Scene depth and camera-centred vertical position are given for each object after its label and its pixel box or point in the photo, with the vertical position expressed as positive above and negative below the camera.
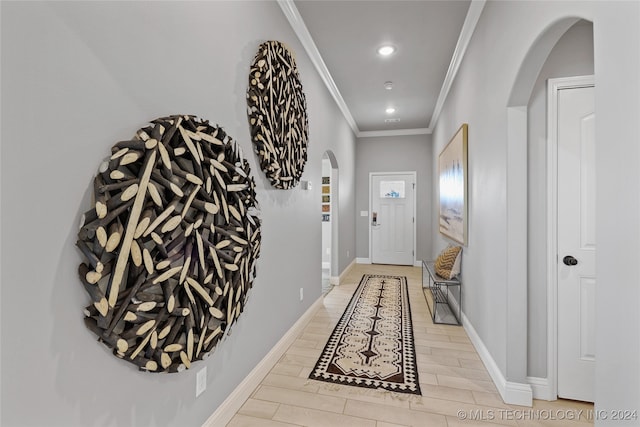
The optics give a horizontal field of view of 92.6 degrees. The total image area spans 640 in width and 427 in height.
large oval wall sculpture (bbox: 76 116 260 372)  0.95 -0.12
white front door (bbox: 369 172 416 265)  6.32 -0.16
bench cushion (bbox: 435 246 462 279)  3.20 -0.57
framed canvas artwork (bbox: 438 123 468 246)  2.98 +0.27
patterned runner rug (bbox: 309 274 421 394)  2.12 -1.16
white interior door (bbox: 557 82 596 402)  1.84 -0.22
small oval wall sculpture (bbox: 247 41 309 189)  1.94 +0.69
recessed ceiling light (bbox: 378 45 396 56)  3.09 +1.65
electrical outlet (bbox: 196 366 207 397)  1.44 -0.82
